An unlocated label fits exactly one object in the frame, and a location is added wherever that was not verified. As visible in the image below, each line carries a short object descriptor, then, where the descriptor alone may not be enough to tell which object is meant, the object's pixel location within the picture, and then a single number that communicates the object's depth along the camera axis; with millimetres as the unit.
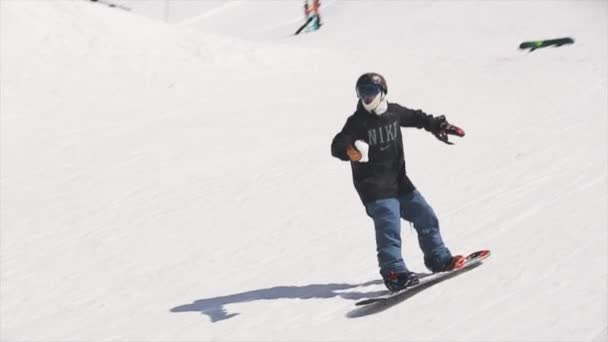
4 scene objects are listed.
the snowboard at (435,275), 11398
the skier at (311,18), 57981
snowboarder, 11430
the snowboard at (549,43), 37000
